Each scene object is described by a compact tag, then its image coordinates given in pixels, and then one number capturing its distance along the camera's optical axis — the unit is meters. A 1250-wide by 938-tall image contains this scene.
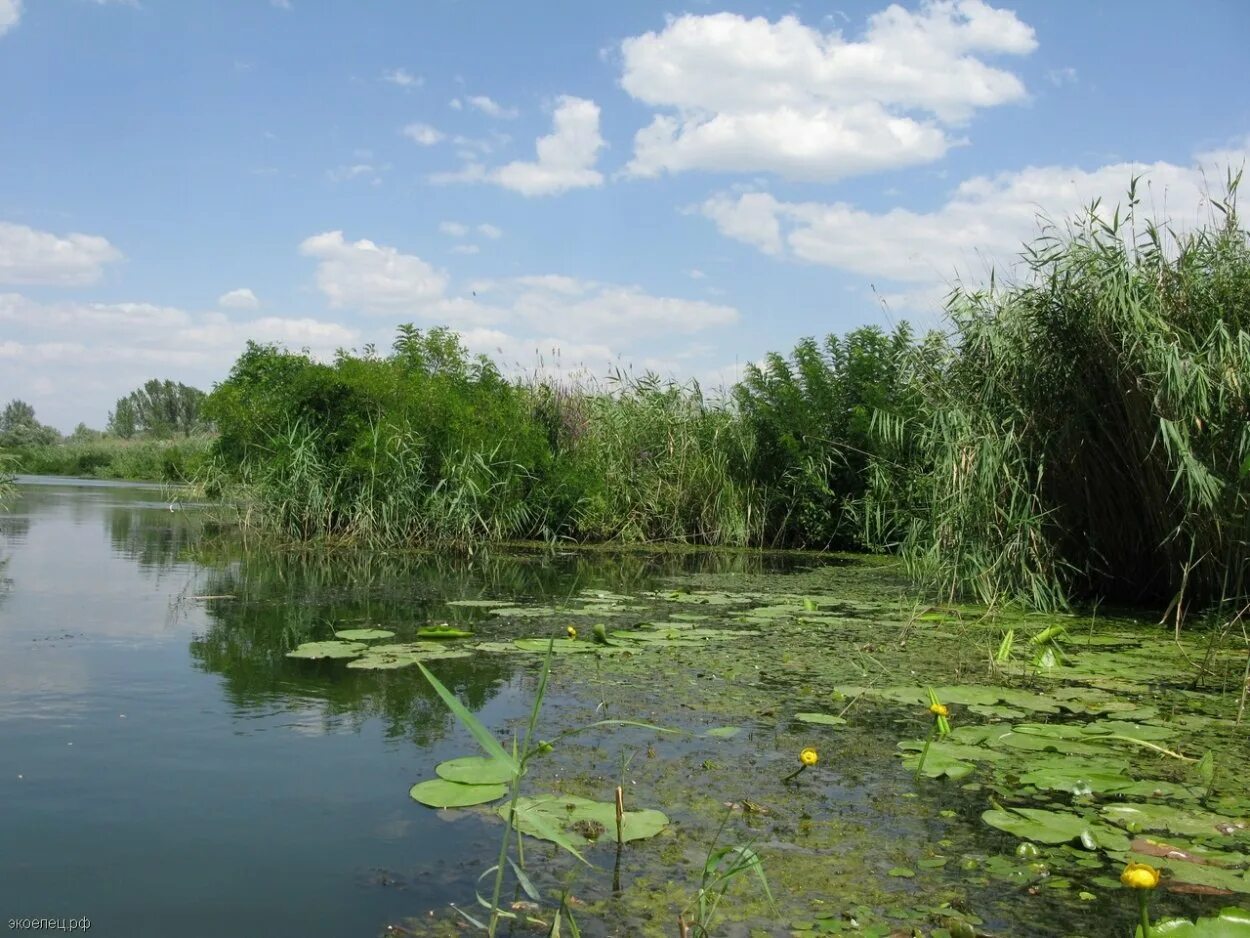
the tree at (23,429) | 40.74
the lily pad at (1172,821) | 3.04
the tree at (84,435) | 41.92
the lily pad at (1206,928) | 2.21
